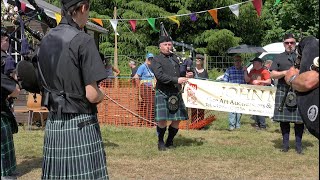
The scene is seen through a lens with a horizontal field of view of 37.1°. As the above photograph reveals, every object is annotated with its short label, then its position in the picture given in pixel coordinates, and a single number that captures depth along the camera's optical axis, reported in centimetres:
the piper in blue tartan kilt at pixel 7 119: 377
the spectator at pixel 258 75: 830
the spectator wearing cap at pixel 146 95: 909
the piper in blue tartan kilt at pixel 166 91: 626
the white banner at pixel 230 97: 803
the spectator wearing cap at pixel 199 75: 895
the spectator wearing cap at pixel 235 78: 863
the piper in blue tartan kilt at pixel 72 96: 273
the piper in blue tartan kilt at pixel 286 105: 615
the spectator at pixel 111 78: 968
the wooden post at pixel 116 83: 966
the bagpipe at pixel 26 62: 309
